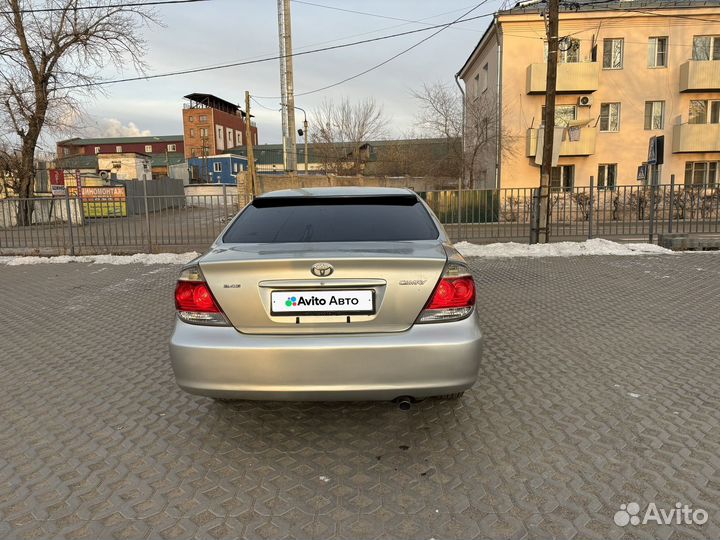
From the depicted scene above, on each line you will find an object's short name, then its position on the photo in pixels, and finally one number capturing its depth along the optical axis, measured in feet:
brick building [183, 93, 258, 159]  251.80
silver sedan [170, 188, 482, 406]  8.34
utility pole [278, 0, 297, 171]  96.12
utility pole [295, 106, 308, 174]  152.54
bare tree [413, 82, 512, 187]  81.97
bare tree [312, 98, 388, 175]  147.62
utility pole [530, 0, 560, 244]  39.01
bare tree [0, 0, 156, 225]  70.74
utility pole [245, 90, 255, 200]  77.15
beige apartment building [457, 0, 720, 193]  77.15
